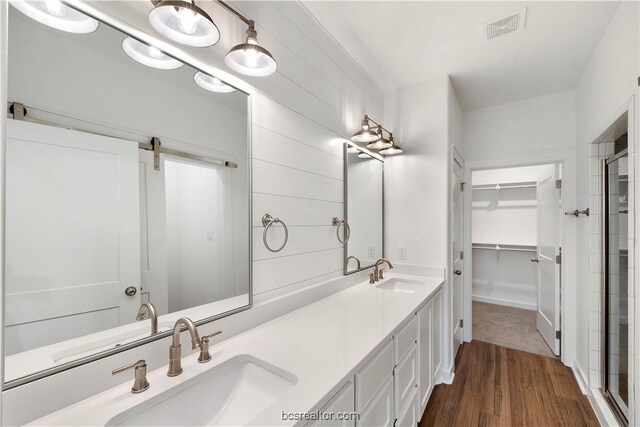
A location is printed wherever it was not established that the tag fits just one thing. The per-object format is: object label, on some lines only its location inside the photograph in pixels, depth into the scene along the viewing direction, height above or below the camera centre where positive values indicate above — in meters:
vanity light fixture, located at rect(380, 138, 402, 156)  2.44 +0.55
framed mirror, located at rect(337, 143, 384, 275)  2.21 +0.03
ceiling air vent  1.80 +1.24
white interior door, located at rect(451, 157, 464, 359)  2.69 -0.36
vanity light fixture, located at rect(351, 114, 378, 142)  2.17 +0.61
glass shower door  1.84 -0.50
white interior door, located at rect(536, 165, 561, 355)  2.83 -0.48
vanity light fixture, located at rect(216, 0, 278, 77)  1.15 +0.67
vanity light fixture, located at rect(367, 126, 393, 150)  2.30 +0.57
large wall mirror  0.78 +0.06
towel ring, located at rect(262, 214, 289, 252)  1.46 -0.06
